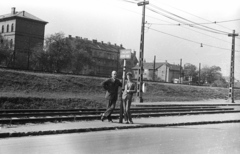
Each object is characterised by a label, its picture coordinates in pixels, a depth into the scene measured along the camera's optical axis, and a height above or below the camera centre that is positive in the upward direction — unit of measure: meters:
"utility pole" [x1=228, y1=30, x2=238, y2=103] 33.28 +1.96
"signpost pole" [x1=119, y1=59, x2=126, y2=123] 11.24 -0.97
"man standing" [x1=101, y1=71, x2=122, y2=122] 11.09 -0.04
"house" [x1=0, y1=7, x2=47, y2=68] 70.62 +14.53
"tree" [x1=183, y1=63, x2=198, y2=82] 109.25 +6.77
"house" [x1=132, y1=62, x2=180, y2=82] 108.81 +6.98
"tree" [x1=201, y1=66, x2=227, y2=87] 113.21 +6.43
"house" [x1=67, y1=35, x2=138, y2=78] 102.88 +12.24
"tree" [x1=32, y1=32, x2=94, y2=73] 44.69 +4.88
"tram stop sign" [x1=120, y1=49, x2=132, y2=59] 11.85 +1.41
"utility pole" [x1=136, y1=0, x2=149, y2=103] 26.50 +1.74
